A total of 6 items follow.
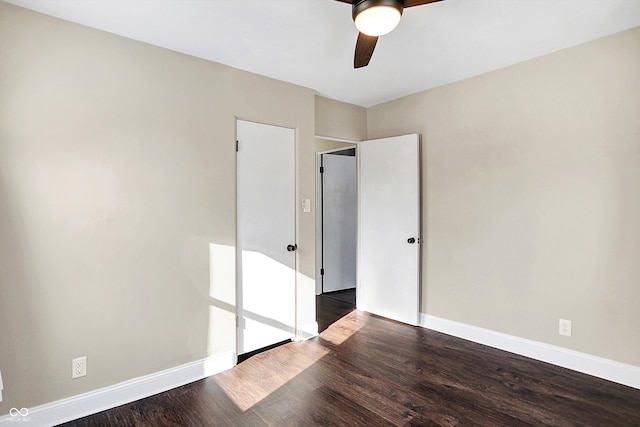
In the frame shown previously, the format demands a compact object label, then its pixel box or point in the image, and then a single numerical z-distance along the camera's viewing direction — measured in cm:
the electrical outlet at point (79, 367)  217
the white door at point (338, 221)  500
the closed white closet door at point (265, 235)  298
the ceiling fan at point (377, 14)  164
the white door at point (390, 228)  369
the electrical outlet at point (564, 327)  274
